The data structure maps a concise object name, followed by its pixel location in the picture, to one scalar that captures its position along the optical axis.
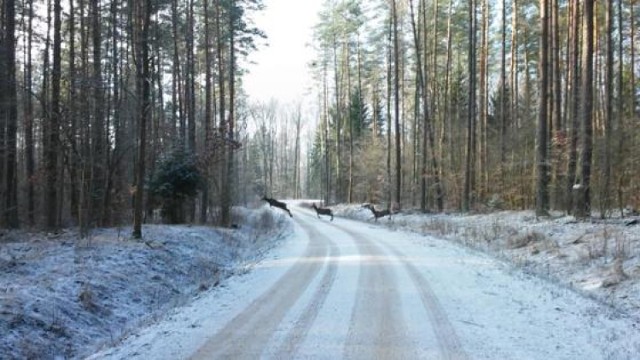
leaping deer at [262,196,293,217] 34.28
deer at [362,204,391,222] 28.75
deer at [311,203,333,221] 34.15
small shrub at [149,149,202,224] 21.33
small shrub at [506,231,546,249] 15.35
